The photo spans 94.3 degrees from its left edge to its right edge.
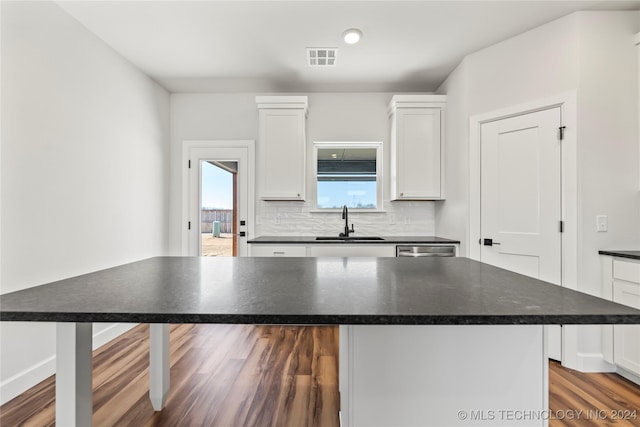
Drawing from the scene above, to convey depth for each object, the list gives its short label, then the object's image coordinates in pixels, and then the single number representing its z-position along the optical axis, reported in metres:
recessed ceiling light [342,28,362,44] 2.51
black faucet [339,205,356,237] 3.58
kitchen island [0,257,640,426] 0.75
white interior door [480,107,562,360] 2.38
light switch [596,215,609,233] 2.23
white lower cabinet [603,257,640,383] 1.99
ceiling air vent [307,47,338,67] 2.77
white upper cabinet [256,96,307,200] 3.43
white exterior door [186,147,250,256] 3.80
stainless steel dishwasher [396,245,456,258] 3.05
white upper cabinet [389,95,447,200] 3.40
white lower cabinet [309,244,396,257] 3.05
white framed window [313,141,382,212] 3.79
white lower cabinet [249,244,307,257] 3.09
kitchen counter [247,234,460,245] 3.06
